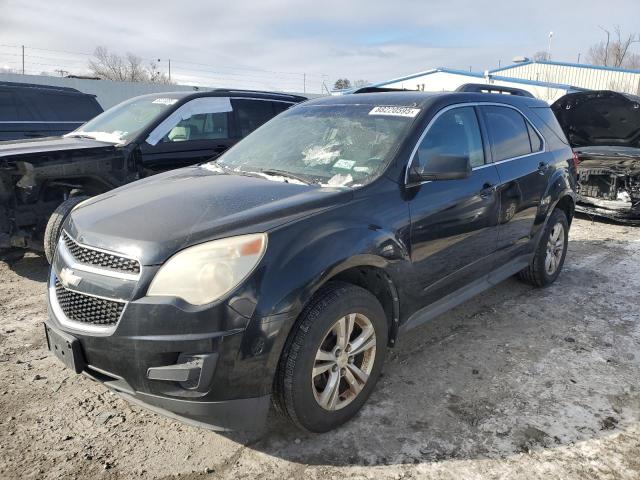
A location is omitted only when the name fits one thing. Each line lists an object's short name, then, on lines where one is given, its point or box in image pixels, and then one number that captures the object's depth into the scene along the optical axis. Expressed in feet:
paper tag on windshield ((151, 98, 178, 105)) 19.16
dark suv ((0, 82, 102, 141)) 25.22
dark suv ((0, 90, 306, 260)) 15.48
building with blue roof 108.37
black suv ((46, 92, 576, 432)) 7.29
